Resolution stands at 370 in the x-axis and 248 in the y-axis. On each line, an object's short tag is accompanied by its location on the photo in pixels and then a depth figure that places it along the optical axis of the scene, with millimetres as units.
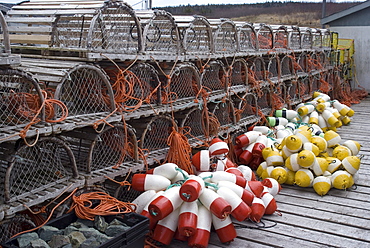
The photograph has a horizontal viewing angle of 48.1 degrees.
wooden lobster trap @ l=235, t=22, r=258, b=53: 5780
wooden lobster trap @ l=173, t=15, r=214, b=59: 4363
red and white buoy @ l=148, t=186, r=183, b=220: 3203
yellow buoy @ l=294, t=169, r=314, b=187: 4641
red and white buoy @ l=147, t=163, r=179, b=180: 3711
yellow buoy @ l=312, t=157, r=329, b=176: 4656
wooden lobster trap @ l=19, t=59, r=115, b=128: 3109
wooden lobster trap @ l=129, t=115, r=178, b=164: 4051
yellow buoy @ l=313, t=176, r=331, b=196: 4516
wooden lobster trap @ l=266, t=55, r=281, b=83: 6596
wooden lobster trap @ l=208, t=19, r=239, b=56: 4988
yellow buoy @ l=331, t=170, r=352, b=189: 4551
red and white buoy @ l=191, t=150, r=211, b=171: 4211
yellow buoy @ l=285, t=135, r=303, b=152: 4785
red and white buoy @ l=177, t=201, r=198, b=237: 3195
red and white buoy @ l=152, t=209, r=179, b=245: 3316
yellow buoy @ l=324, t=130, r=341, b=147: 5355
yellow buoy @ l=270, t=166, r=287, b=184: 4742
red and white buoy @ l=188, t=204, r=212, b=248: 3246
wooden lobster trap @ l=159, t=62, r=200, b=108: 4234
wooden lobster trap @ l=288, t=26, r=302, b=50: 7313
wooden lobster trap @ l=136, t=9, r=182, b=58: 3982
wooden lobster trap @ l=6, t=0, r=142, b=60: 3473
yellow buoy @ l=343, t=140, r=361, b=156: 5312
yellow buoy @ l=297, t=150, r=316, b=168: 4578
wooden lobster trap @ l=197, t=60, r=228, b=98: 5246
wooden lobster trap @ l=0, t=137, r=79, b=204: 2838
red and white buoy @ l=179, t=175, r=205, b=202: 3215
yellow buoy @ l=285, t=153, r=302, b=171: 4727
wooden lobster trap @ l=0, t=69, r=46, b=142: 2744
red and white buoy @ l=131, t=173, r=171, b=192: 3615
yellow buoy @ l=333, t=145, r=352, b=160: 4977
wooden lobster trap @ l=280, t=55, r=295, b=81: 7505
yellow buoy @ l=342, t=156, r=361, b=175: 4641
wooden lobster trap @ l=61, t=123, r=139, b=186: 3535
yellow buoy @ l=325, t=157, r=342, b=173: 4727
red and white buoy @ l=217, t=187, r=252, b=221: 3398
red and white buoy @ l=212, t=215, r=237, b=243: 3367
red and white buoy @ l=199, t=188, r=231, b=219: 3230
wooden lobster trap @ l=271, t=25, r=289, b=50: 7073
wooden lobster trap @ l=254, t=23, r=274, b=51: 6401
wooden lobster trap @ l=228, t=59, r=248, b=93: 5816
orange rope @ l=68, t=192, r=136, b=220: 3082
